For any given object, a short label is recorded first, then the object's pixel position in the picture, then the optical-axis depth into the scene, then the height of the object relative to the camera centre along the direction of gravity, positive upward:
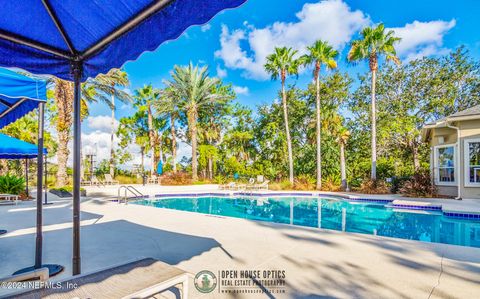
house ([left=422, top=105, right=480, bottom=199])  10.22 +0.05
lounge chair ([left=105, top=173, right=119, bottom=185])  17.86 -1.62
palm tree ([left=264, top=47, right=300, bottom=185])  17.38 +6.12
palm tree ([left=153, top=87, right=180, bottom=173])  20.91 +4.26
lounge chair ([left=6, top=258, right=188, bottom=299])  2.02 -1.08
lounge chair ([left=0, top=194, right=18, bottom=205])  9.08 -1.58
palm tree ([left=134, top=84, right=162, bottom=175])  23.10 +4.22
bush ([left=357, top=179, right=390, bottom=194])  13.83 -1.70
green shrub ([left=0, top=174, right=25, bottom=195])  10.62 -1.15
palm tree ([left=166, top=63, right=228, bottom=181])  20.27 +5.22
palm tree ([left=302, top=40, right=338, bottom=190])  15.99 +6.12
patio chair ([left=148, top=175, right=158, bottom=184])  20.18 -1.82
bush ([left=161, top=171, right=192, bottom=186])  19.40 -1.72
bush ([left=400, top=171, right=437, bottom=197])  11.94 -1.46
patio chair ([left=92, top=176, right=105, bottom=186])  17.47 -1.78
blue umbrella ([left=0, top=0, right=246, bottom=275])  1.82 +1.00
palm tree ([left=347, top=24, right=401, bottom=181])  14.15 +5.92
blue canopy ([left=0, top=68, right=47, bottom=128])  2.36 +0.68
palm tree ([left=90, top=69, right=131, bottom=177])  15.08 +4.35
